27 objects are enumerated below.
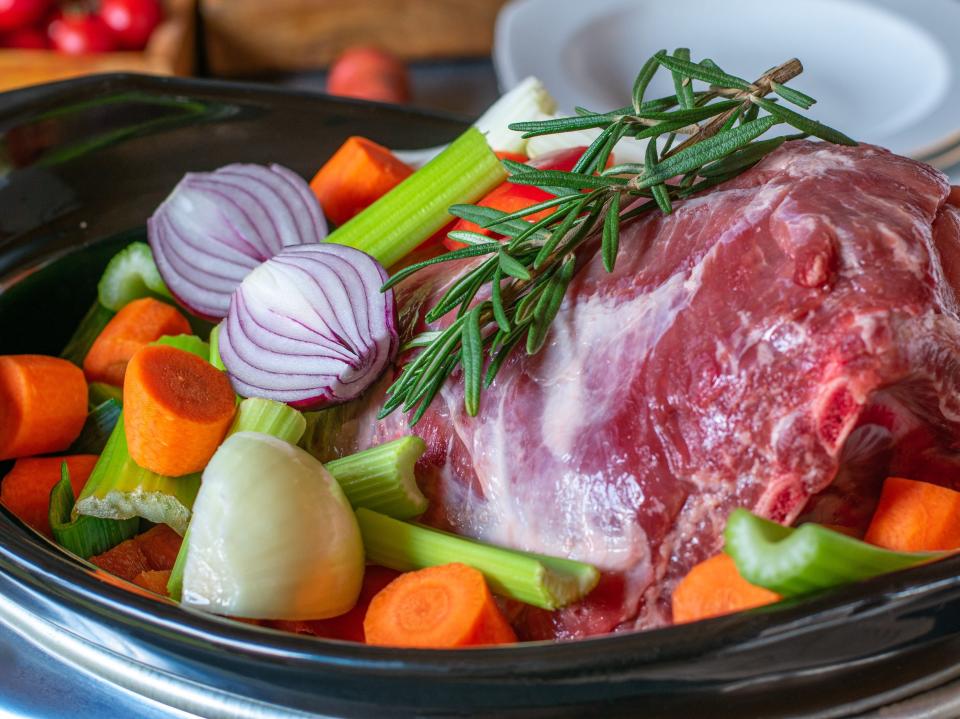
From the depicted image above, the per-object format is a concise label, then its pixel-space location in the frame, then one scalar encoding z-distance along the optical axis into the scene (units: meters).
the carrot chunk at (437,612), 0.48
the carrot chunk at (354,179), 0.64
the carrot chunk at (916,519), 0.48
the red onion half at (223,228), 0.60
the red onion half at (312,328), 0.54
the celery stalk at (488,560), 0.49
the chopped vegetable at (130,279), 0.63
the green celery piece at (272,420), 0.53
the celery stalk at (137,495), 0.54
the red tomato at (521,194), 0.58
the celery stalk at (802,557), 0.44
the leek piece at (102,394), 0.61
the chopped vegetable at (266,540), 0.48
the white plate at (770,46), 0.95
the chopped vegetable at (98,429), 0.59
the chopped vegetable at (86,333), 0.64
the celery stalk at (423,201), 0.59
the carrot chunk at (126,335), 0.61
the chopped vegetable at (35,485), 0.56
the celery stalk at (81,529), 0.54
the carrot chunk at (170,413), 0.53
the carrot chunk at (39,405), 0.58
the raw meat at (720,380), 0.48
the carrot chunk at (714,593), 0.46
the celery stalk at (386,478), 0.52
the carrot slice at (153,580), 0.53
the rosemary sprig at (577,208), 0.50
